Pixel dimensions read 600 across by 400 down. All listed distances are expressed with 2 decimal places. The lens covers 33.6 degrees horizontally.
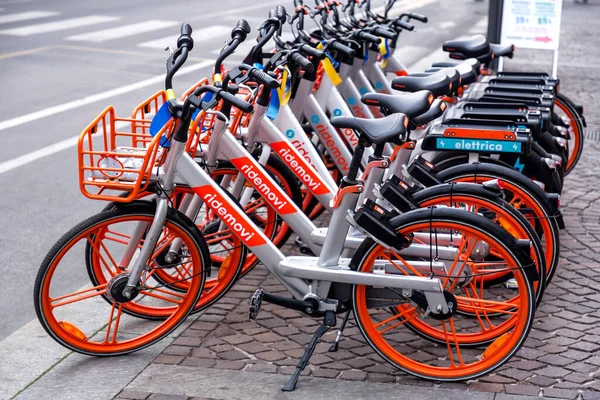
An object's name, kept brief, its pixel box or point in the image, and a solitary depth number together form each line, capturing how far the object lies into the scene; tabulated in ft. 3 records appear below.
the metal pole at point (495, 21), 42.45
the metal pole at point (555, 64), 39.50
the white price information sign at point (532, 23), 38.99
